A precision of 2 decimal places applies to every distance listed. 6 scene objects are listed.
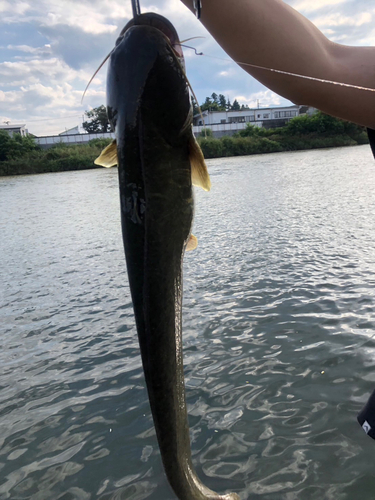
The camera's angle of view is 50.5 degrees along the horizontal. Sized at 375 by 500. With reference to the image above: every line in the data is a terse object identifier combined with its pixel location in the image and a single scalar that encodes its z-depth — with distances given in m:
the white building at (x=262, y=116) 83.25
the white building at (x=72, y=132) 72.19
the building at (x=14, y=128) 85.35
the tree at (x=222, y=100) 144.85
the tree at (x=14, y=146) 56.72
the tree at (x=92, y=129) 69.86
